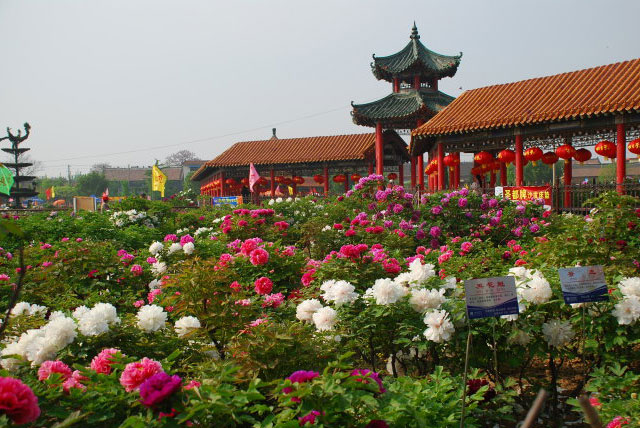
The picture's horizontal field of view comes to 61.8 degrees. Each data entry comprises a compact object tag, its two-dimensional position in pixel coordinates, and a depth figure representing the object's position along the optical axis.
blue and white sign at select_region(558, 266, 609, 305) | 2.77
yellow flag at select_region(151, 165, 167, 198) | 23.17
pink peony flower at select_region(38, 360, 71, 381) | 2.07
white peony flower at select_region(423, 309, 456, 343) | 2.76
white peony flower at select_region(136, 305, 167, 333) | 2.64
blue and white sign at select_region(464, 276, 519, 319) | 2.44
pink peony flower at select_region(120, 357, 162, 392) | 1.84
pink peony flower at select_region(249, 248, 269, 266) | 4.46
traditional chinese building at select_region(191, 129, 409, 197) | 21.98
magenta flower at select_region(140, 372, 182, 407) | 1.66
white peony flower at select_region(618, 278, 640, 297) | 2.87
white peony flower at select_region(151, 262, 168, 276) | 5.15
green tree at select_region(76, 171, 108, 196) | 59.94
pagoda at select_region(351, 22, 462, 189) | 18.64
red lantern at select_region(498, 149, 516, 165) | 14.09
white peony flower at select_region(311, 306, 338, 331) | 2.96
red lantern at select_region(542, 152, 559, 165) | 14.88
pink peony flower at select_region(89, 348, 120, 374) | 2.05
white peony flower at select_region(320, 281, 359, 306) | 3.10
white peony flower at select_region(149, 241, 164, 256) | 5.43
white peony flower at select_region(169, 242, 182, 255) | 5.44
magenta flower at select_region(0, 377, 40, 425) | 1.34
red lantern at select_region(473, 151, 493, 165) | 14.67
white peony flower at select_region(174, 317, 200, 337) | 2.74
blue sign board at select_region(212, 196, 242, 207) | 15.00
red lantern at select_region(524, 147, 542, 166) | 13.98
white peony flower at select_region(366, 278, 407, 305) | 2.96
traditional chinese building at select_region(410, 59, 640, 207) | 11.59
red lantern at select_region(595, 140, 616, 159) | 12.35
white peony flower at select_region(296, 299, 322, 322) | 3.20
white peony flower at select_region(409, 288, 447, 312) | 2.94
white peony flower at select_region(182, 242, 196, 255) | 5.38
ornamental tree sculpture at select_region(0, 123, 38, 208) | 29.08
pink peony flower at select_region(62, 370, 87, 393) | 1.94
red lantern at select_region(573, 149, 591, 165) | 13.99
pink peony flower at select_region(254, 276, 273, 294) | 3.73
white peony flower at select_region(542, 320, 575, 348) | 2.90
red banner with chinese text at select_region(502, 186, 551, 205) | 9.91
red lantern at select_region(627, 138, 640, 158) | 11.65
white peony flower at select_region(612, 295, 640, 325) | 2.80
